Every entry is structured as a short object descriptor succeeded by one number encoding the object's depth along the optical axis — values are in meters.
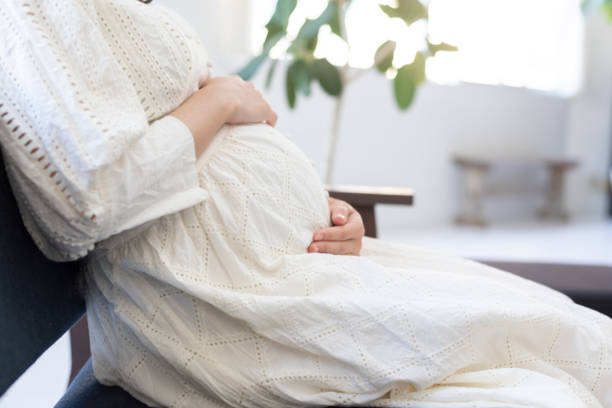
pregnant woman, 0.63
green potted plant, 2.19
